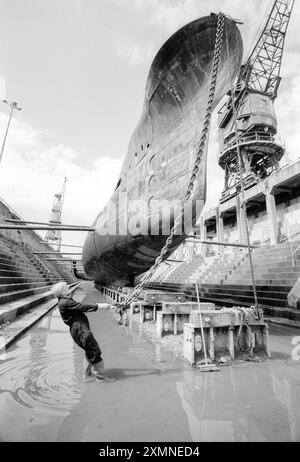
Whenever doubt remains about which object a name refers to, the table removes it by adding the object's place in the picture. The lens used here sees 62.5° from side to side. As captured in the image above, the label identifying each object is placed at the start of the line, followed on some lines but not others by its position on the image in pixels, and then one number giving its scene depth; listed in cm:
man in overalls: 304
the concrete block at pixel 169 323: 524
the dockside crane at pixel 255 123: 3125
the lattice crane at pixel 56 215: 6215
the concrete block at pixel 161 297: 686
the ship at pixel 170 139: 531
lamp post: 2782
